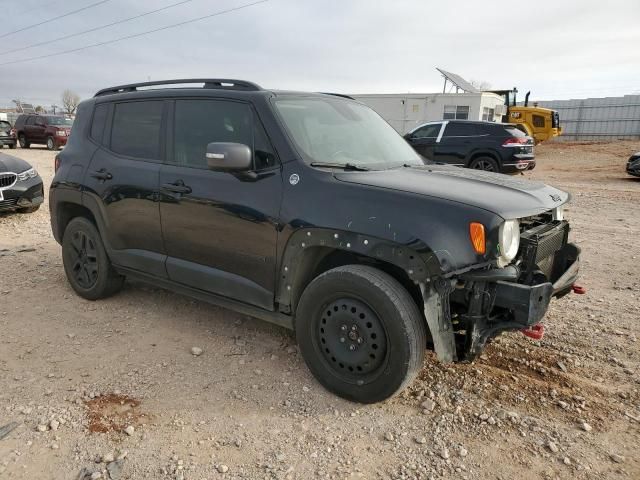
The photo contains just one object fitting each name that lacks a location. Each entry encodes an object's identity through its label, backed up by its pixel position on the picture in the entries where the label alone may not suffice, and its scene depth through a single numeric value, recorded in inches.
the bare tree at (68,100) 3344.0
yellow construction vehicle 920.3
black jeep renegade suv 101.1
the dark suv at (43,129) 882.1
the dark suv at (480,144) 488.4
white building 820.0
